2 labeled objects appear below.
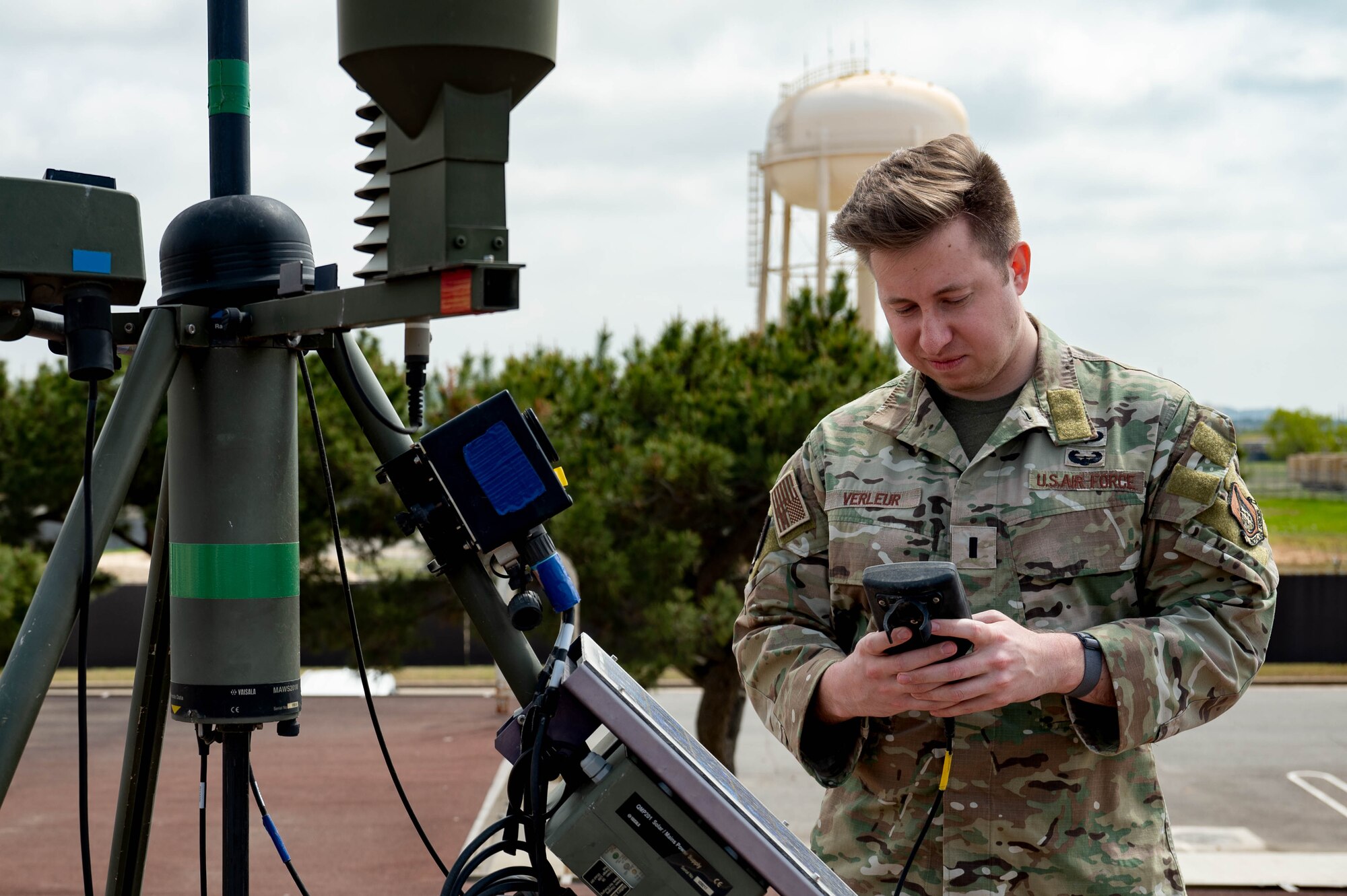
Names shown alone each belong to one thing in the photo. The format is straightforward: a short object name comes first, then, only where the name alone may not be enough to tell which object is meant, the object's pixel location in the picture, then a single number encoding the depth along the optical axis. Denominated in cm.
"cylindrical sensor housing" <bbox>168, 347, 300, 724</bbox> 209
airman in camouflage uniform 195
